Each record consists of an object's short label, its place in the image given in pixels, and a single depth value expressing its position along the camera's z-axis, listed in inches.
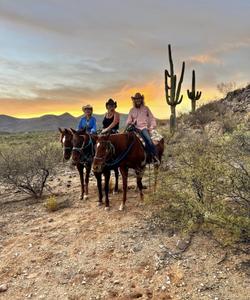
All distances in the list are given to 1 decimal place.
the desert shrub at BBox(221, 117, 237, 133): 446.0
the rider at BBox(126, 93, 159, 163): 220.2
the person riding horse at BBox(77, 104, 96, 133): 240.1
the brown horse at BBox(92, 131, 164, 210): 193.8
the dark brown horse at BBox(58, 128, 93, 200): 231.2
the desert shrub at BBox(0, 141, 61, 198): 264.9
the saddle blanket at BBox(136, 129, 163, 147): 225.2
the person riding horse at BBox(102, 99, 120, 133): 228.3
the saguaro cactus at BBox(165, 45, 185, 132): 563.0
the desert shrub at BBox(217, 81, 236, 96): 692.3
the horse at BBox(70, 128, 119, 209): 217.7
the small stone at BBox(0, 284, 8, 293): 146.6
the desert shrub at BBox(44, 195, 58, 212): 224.2
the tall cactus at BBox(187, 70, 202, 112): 633.0
